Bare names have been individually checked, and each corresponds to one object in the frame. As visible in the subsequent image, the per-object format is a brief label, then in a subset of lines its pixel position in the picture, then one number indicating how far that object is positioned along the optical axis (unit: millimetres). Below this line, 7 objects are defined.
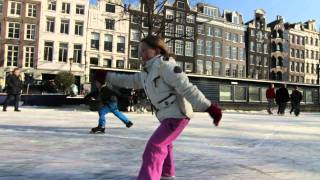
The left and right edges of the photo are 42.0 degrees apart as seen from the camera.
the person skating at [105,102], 7656
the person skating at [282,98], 19156
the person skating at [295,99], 20086
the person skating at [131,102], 18081
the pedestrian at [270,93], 20375
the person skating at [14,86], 14961
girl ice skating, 3041
